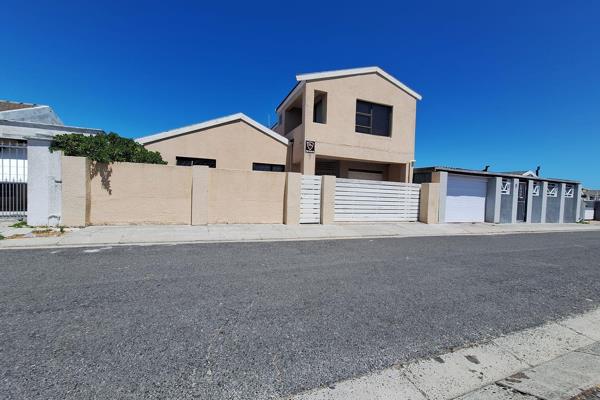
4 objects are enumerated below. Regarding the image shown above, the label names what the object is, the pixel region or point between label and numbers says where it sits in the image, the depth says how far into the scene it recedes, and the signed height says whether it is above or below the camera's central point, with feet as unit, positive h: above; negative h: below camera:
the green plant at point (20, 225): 26.70 -4.45
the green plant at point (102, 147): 27.89 +3.58
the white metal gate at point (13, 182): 29.86 -0.35
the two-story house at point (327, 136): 40.88 +8.55
